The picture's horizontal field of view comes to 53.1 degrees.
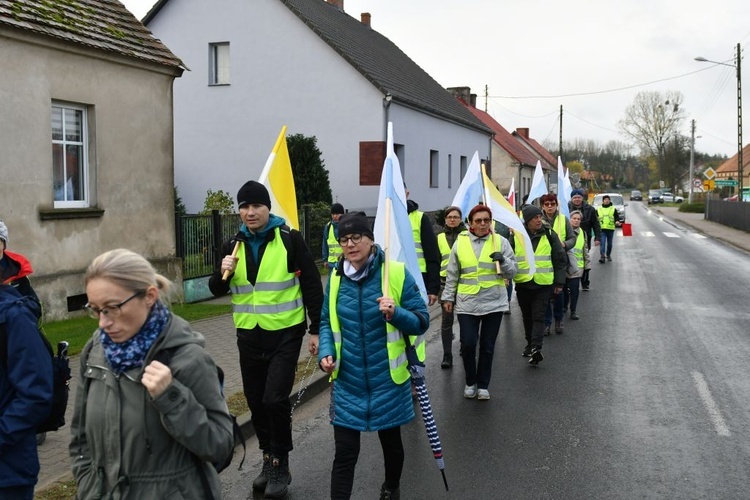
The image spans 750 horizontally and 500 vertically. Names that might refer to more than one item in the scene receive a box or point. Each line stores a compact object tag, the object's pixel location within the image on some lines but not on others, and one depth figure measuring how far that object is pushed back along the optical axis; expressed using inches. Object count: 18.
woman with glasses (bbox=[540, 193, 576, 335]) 405.4
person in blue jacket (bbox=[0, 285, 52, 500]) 111.4
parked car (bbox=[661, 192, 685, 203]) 3333.4
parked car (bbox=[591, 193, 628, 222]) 1691.2
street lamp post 1653.5
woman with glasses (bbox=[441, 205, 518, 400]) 276.4
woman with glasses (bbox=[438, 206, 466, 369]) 358.6
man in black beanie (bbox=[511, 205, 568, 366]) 339.3
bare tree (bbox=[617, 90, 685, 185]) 3373.5
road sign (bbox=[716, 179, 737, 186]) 1830.3
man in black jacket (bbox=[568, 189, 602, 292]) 602.3
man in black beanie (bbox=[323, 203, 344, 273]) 428.1
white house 901.8
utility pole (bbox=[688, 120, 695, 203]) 2569.4
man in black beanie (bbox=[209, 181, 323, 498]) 191.0
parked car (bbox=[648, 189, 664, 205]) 3321.9
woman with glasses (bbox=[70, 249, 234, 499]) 95.3
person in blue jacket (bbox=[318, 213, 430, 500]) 167.9
